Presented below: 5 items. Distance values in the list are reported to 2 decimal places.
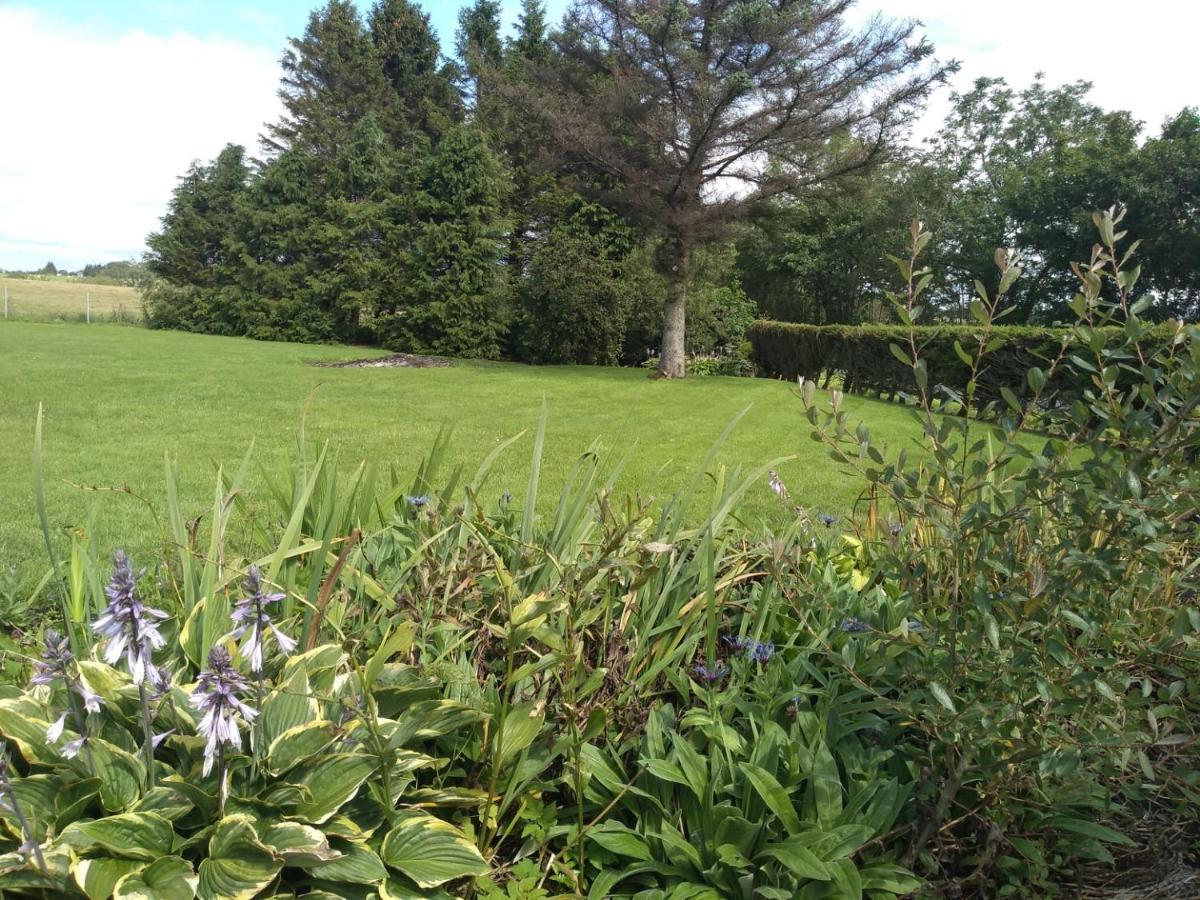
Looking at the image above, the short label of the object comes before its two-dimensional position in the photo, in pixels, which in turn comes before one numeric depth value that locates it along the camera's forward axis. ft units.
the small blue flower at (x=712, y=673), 5.73
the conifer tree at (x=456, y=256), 57.93
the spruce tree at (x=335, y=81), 86.69
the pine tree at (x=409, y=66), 87.61
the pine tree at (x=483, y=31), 82.58
